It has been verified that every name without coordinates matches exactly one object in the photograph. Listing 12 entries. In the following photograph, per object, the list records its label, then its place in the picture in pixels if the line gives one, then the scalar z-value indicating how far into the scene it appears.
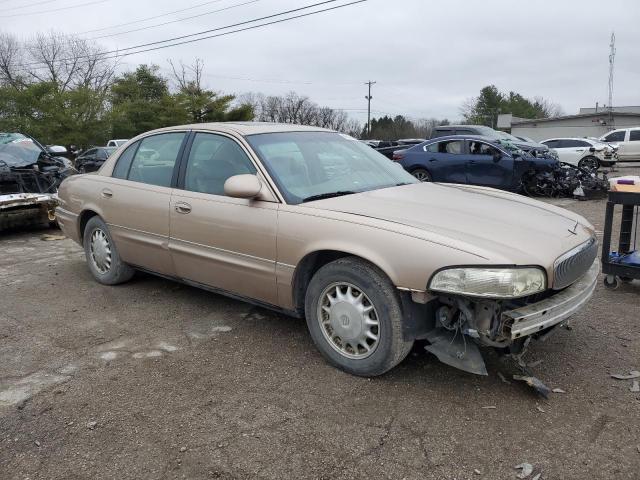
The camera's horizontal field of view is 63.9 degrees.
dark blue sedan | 11.44
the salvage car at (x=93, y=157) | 21.11
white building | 44.81
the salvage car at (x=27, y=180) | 7.48
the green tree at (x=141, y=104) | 33.72
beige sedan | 2.69
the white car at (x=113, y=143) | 28.18
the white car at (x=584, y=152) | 19.48
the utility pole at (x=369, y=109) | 63.88
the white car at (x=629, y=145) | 24.06
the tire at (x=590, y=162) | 19.01
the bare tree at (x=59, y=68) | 44.38
